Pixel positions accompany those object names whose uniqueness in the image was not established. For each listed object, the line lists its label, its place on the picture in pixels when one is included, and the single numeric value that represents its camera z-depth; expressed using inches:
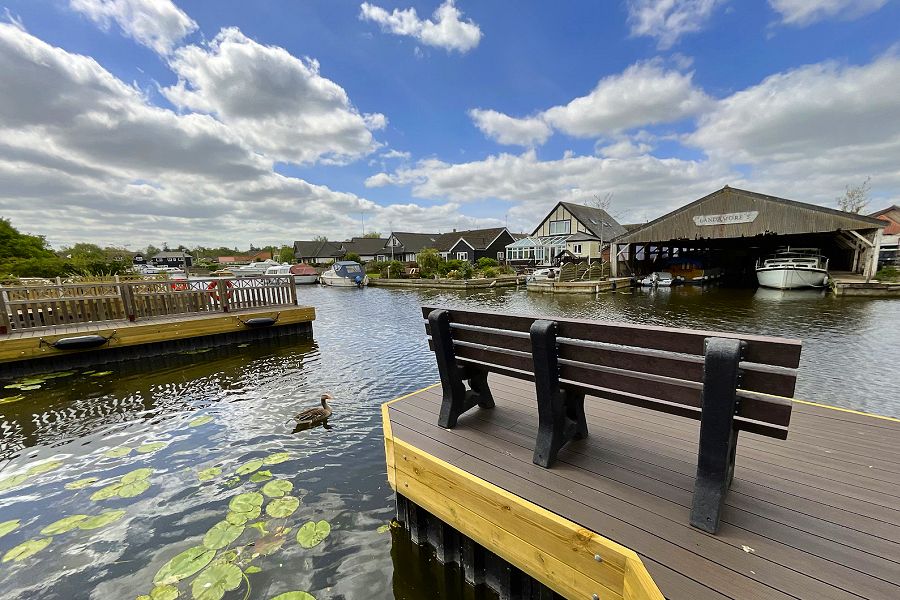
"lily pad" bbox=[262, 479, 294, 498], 143.0
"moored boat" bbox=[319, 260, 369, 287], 1412.4
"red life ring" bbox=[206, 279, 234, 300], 413.0
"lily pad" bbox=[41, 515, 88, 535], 124.8
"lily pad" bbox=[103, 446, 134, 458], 173.9
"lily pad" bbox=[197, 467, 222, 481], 154.7
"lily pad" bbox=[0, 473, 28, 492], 150.9
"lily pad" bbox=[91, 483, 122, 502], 142.5
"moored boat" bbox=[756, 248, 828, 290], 802.8
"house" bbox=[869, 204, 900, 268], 1122.5
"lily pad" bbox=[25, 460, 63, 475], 161.3
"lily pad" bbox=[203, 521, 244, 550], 116.8
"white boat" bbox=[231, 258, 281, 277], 1686.1
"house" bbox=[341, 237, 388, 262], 2554.1
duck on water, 204.2
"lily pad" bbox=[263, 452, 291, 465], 166.7
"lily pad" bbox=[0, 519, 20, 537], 125.3
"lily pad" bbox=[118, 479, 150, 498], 144.6
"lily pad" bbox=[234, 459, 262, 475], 158.9
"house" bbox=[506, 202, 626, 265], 1565.0
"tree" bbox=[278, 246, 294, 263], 3176.7
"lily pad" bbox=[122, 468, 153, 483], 153.9
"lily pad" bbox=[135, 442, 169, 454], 177.5
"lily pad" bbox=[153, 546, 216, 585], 103.9
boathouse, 748.6
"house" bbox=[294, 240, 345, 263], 2714.1
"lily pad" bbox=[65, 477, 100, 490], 149.2
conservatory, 1640.0
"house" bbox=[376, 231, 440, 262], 2271.2
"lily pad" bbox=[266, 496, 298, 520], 131.7
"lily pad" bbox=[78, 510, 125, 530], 127.2
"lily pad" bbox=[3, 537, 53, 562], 113.7
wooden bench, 67.6
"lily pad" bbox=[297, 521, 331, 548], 119.3
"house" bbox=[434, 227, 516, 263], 1955.0
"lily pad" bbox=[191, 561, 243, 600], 98.2
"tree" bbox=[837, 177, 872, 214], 1553.9
